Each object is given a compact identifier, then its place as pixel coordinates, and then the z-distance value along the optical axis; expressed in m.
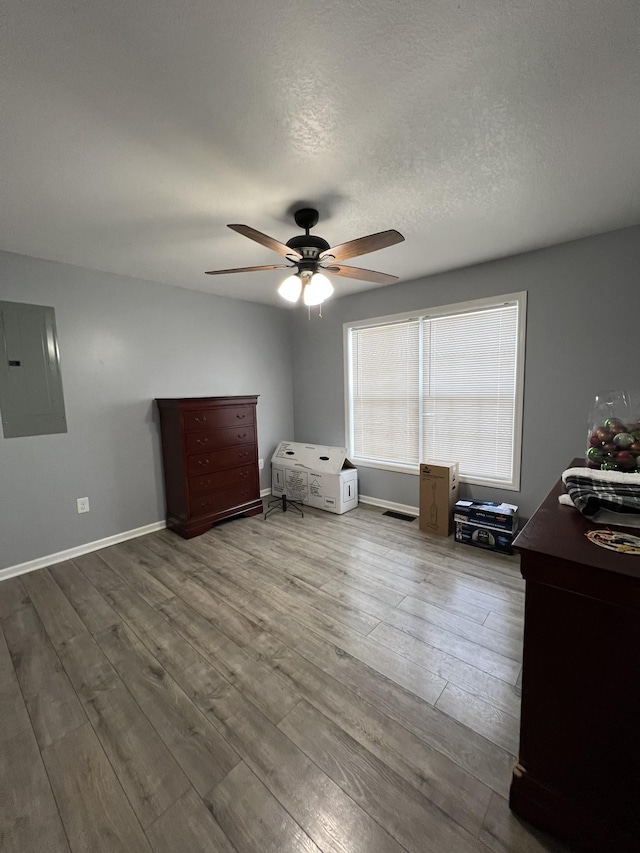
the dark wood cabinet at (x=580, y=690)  0.84
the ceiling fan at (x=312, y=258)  1.76
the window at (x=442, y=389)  2.88
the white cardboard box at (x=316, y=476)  3.64
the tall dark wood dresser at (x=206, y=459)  3.11
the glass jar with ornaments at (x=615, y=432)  1.29
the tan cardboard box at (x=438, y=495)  2.99
